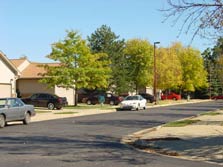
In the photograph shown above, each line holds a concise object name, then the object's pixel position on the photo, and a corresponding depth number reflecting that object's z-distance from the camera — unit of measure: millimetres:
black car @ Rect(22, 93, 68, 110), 44438
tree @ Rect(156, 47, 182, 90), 77938
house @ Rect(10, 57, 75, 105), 55500
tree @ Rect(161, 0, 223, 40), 12945
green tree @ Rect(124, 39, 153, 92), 74312
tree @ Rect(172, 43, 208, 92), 92062
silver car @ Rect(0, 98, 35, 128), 24438
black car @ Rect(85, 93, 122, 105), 57047
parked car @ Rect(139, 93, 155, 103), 66975
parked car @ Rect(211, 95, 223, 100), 97200
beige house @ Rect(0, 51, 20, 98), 40844
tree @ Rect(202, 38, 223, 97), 107056
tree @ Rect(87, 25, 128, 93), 67188
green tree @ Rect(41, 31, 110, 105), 48281
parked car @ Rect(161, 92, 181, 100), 87488
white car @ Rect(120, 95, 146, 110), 44438
